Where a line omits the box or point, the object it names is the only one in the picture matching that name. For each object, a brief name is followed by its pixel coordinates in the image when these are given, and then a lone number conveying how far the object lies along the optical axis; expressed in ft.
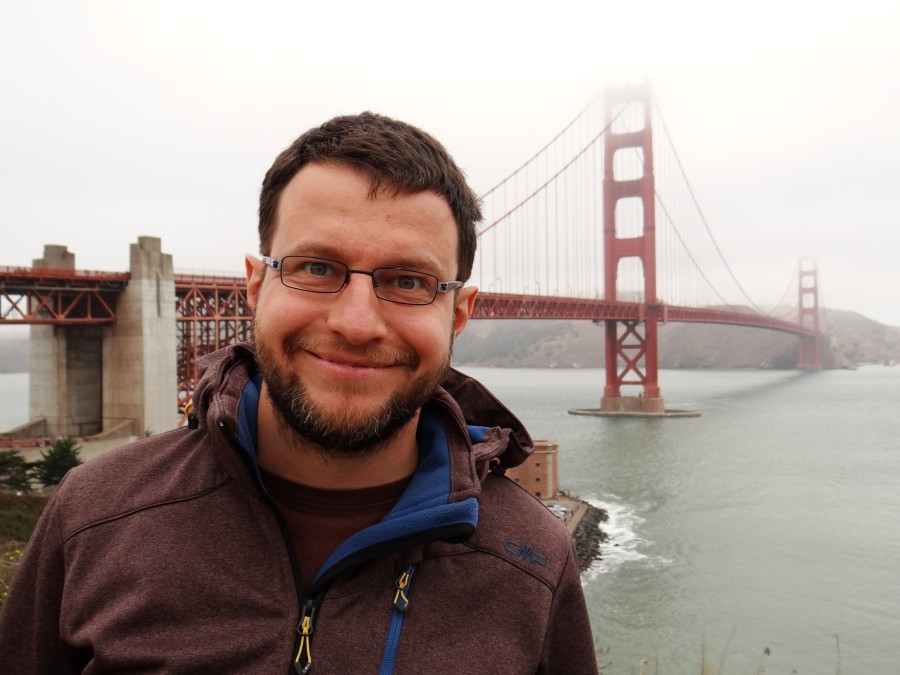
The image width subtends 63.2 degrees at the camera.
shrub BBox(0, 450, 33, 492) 35.06
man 3.56
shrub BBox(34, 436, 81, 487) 37.29
